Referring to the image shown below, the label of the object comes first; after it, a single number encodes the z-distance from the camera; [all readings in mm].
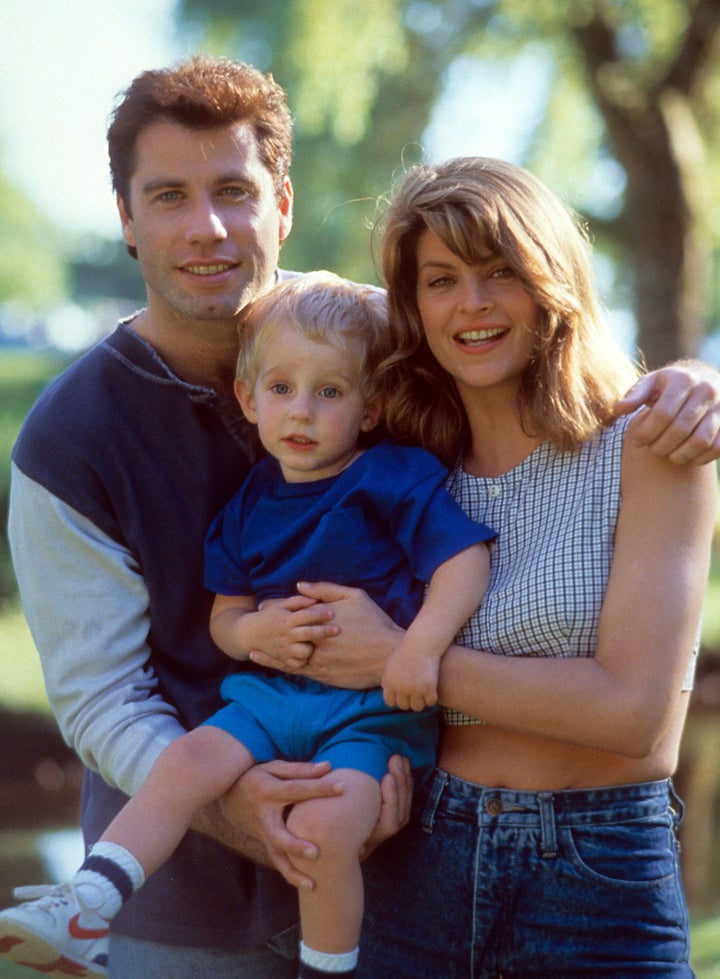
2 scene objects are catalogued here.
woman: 2301
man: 2736
